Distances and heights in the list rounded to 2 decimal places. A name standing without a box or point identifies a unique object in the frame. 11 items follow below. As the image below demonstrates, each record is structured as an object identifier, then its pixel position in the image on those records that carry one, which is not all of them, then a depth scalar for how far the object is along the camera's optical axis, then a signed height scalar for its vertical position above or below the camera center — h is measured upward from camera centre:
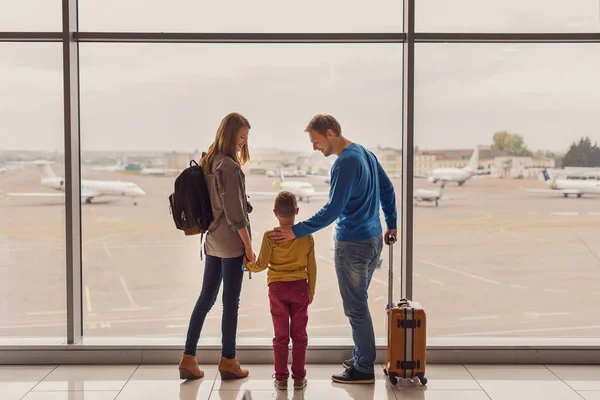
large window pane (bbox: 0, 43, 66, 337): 3.65 +0.15
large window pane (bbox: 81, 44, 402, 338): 3.79 +0.53
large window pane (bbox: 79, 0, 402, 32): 3.64 +1.02
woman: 3.03 -0.30
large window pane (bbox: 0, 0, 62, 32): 3.53 +0.99
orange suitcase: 3.10 -0.85
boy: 3.01 -0.54
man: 3.00 -0.23
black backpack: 3.07 -0.12
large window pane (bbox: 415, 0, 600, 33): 3.77 +1.09
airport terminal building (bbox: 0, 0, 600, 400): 3.33 +0.30
